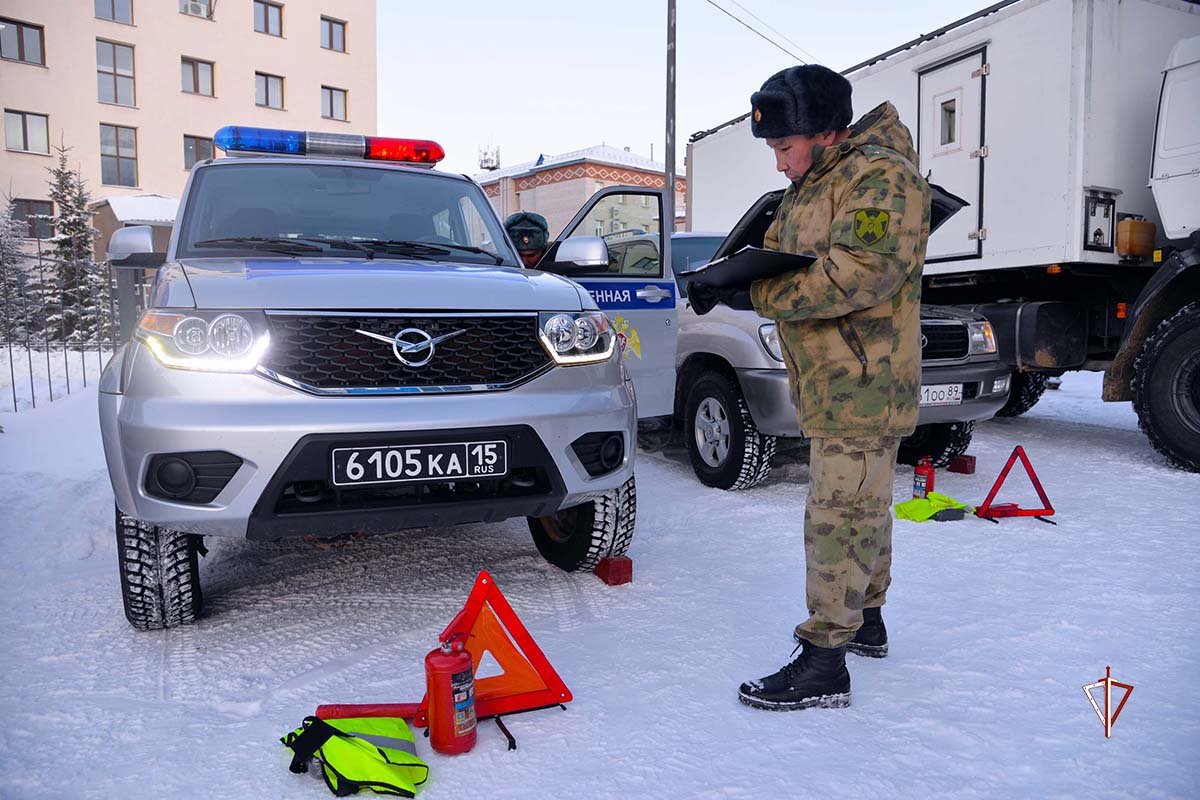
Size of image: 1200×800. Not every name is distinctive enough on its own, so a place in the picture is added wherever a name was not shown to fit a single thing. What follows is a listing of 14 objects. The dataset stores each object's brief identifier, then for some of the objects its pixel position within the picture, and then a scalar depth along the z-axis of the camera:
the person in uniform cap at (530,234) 6.43
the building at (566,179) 35.31
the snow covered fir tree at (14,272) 12.40
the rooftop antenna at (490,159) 58.19
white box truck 5.39
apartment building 24.31
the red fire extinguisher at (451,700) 2.10
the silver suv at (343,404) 2.52
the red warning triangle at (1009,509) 4.32
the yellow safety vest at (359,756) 1.93
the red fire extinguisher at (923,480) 4.63
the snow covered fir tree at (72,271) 17.83
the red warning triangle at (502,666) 2.26
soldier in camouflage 2.18
